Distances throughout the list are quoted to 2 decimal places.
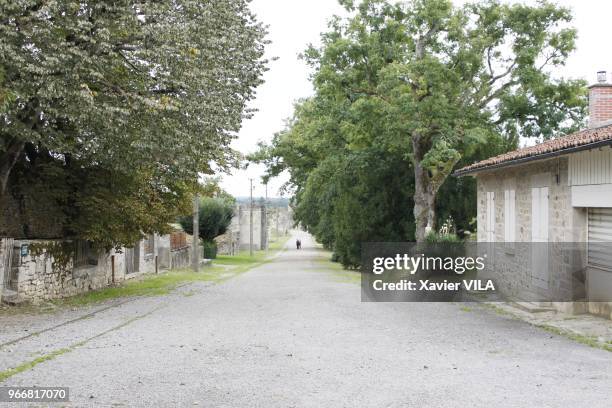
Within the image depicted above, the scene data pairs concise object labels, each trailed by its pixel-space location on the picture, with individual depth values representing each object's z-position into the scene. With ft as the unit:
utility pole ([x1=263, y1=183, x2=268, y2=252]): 227.40
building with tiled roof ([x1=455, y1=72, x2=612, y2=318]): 39.60
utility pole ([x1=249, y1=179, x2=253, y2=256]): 198.57
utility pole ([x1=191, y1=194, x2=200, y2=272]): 103.88
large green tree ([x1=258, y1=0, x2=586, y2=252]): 85.15
